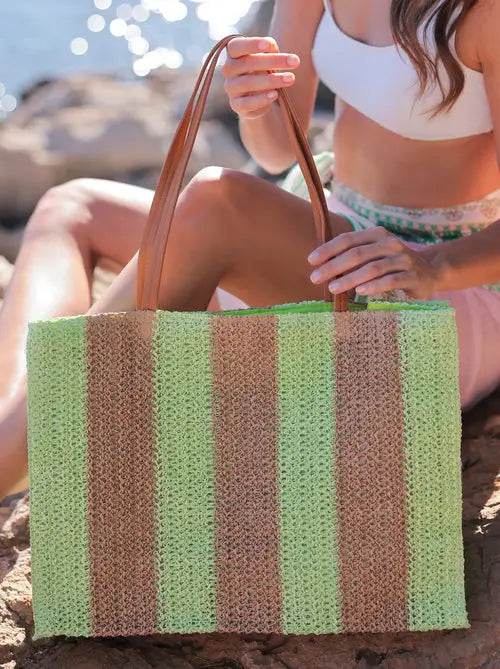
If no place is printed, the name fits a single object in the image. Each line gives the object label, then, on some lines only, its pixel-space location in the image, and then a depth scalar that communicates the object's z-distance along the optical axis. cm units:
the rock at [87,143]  339
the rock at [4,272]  256
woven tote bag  106
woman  121
